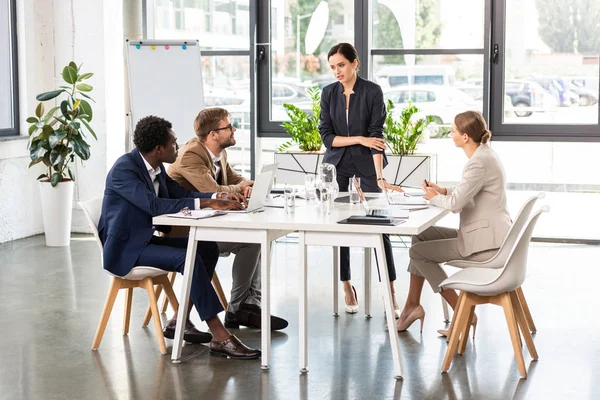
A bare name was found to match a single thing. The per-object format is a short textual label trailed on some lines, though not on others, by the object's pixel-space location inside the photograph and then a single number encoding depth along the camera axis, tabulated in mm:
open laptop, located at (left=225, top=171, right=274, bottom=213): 4566
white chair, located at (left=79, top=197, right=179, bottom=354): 4688
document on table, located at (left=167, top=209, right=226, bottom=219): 4445
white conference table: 4219
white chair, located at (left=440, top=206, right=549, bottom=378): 4273
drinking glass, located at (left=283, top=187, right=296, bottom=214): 4664
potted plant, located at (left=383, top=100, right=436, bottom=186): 7832
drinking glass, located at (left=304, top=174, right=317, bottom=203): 5090
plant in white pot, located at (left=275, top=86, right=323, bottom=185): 8047
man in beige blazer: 5145
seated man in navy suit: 4570
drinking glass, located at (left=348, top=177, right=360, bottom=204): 4926
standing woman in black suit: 5621
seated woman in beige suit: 4648
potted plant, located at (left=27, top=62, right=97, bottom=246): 8008
